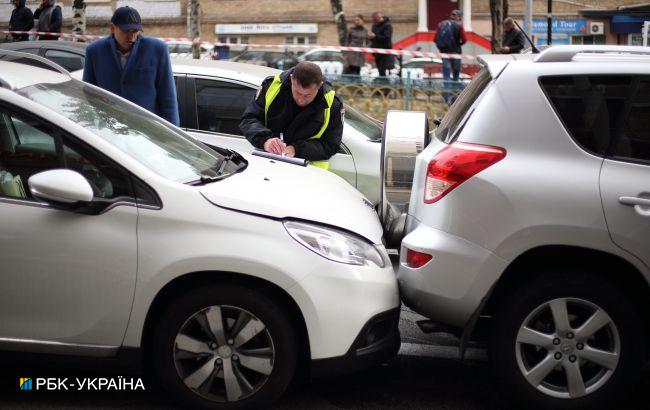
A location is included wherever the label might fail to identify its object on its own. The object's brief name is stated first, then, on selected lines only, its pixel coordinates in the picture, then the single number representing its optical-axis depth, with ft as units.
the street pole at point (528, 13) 59.67
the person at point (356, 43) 59.21
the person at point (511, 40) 55.06
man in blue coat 20.61
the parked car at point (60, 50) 32.30
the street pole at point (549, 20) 54.60
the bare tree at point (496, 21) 62.23
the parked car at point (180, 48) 97.82
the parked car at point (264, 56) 88.69
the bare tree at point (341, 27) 82.64
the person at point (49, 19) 59.57
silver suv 13.16
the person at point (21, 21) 60.80
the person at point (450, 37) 59.16
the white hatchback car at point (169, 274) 12.86
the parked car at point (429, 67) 58.65
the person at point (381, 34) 63.41
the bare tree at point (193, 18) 70.47
